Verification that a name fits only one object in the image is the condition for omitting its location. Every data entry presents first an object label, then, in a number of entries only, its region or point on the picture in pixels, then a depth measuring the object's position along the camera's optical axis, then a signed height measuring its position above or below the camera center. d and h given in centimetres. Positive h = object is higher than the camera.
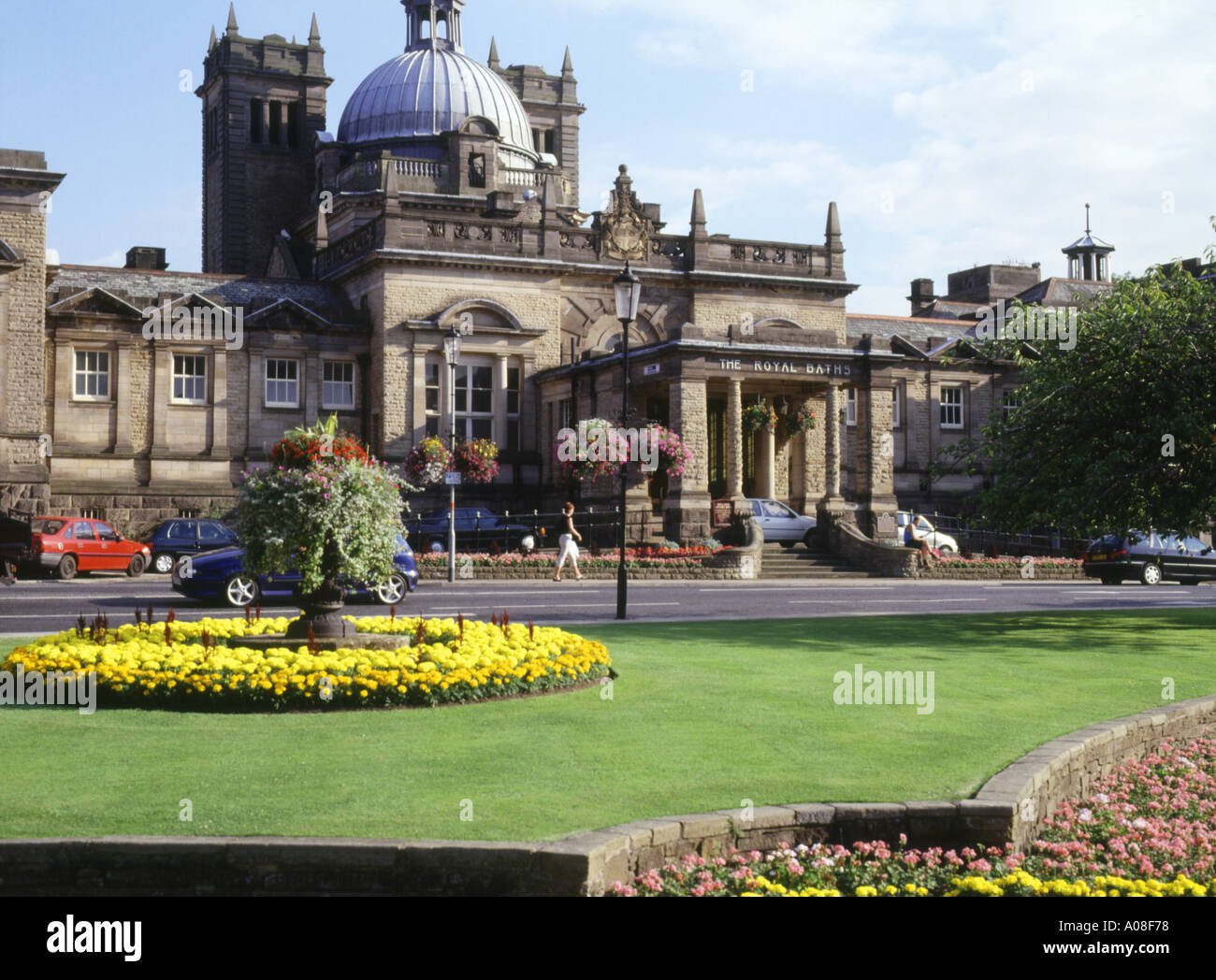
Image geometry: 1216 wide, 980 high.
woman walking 3159 -79
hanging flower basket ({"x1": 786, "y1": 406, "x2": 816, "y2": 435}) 4344 +289
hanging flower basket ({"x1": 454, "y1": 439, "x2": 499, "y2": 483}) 4203 +159
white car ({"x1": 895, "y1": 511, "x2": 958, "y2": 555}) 4234 -84
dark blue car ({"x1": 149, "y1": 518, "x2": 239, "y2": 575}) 3544 -73
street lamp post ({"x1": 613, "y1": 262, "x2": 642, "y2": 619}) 2269 +367
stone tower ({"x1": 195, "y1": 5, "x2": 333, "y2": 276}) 6091 +1719
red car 3222 -90
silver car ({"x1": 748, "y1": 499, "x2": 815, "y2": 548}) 3984 -41
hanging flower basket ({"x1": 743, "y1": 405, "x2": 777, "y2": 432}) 4222 +295
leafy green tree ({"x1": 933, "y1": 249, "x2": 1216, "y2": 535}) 2017 +130
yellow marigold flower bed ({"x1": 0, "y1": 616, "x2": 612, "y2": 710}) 1167 -144
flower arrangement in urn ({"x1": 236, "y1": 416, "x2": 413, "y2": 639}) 1351 -8
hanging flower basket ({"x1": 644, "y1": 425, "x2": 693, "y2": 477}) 3816 +174
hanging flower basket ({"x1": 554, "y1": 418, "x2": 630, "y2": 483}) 3797 +175
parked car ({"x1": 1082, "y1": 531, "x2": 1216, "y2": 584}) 3812 -153
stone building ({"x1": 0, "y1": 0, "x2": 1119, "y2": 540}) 4091 +549
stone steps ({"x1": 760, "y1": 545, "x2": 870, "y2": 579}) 3647 -153
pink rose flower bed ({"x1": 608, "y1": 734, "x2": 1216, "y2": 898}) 730 -210
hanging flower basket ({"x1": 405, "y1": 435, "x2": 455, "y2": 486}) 4076 +153
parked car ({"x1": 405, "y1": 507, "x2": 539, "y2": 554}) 3881 -59
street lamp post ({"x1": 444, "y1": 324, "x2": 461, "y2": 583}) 3170 +354
